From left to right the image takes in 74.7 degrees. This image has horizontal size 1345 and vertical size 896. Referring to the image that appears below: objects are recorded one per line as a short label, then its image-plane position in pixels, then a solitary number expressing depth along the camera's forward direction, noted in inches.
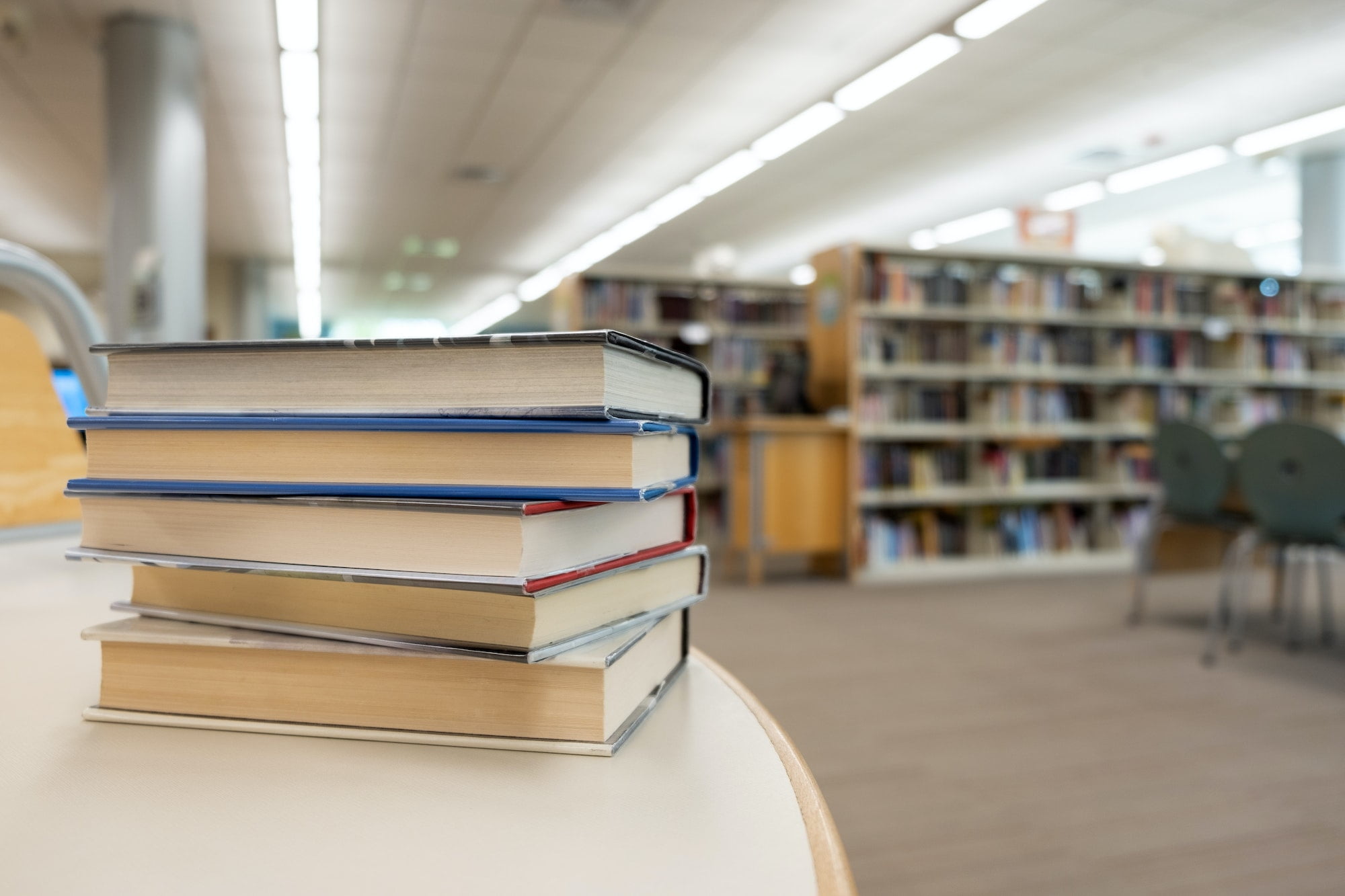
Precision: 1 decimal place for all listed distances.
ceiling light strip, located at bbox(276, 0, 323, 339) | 185.5
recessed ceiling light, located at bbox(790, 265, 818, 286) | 477.1
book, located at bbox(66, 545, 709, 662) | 15.4
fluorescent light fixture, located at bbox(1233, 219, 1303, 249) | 398.6
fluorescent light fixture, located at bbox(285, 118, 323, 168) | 248.1
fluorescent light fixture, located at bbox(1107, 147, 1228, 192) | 280.8
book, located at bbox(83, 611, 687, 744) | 16.0
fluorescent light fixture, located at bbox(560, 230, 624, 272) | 397.7
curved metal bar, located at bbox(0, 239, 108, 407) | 30.7
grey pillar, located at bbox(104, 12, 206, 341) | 177.8
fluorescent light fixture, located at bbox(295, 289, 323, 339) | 559.8
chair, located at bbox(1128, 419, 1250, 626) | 128.8
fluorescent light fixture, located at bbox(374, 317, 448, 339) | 624.5
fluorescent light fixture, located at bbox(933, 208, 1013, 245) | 365.1
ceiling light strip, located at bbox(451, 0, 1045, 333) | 188.5
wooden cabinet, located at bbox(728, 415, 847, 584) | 179.9
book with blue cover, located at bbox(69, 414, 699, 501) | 15.7
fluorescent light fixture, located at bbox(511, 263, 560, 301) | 475.8
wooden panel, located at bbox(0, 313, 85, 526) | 36.9
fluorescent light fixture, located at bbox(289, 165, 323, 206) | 293.3
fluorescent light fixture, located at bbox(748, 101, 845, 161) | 242.1
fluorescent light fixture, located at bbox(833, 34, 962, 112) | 199.8
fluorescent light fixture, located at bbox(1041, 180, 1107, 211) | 323.0
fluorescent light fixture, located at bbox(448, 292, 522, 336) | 578.6
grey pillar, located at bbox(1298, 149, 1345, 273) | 260.4
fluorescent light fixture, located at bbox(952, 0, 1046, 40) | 179.0
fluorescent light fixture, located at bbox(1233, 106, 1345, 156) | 243.3
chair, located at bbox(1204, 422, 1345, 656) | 109.7
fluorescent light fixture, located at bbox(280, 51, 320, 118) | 204.7
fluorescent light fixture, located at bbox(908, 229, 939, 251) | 398.1
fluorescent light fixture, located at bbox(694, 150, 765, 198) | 283.9
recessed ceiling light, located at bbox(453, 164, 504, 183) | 294.0
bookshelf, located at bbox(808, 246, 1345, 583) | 192.9
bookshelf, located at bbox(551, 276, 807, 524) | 213.5
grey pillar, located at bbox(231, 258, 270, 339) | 454.0
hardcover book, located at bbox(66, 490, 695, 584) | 15.3
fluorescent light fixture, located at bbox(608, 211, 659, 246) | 359.3
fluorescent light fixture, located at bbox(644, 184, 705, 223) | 323.6
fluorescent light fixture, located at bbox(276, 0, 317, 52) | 177.3
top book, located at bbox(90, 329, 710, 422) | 15.7
